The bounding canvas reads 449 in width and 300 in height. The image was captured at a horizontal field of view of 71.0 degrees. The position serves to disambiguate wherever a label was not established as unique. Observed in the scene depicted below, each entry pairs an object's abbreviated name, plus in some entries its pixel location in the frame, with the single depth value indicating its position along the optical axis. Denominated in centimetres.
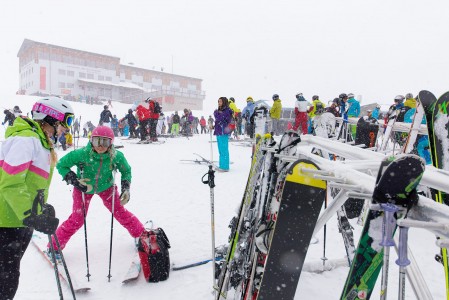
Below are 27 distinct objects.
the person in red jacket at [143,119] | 1528
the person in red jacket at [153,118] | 1545
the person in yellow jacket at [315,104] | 1105
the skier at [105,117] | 1728
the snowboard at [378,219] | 117
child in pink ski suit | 389
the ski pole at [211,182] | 332
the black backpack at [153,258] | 358
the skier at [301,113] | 1322
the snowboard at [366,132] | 670
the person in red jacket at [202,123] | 2718
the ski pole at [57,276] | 269
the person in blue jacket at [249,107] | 1462
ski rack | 110
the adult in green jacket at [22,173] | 234
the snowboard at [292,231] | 209
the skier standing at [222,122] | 906
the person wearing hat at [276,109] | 1377
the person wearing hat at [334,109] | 1141
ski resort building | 5541
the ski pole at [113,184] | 387
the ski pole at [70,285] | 291
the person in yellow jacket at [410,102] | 802
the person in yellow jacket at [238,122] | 1950
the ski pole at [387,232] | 116
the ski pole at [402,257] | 110
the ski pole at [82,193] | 388
